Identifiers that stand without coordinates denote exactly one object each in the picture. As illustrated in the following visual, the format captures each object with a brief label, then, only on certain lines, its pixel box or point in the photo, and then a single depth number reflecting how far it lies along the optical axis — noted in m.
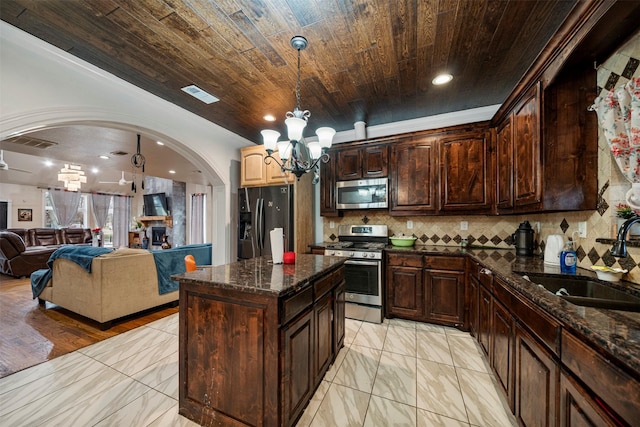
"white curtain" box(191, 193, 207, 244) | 8.21
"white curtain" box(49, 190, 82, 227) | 8.41
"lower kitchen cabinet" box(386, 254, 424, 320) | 3.02
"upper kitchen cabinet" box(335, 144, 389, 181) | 3.47
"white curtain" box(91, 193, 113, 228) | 9.42
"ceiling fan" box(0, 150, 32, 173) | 4.54
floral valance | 1.33
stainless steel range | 3.09
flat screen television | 8.39
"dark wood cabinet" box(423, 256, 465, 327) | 2.85
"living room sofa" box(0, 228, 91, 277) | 5.34
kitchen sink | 1.26
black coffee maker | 2.53
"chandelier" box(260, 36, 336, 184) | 1.90
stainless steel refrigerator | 3.50
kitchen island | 1.36
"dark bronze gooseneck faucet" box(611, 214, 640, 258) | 1.19
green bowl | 3.36
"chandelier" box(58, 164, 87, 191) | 5.67
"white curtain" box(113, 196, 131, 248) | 9.93
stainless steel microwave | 3.45
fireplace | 8.65
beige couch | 2.94
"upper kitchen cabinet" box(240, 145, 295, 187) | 3.60
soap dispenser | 1.73
